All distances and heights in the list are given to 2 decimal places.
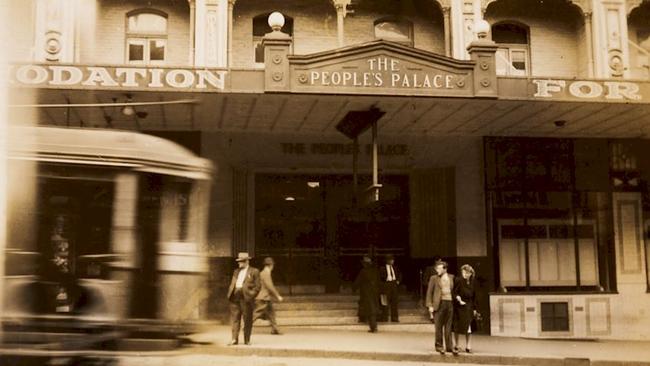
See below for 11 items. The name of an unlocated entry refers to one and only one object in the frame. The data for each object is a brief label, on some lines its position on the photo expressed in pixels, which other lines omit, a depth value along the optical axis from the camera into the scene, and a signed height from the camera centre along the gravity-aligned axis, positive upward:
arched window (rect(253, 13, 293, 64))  18.23 +5.70
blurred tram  7.50 +0.19
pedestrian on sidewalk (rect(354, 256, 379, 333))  16.64 -0.92
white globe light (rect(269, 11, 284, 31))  14.76 +4.73
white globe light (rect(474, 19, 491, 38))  15.38 +4.76
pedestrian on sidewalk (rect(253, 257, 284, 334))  15.47 -1.04
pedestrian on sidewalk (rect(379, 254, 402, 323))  17.48 -0.95
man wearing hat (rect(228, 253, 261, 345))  13.92 -0.81
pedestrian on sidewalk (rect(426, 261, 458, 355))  13.61 -1.06
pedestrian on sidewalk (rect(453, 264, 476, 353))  14.00 -0.99
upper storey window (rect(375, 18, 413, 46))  18.72 +5.77
